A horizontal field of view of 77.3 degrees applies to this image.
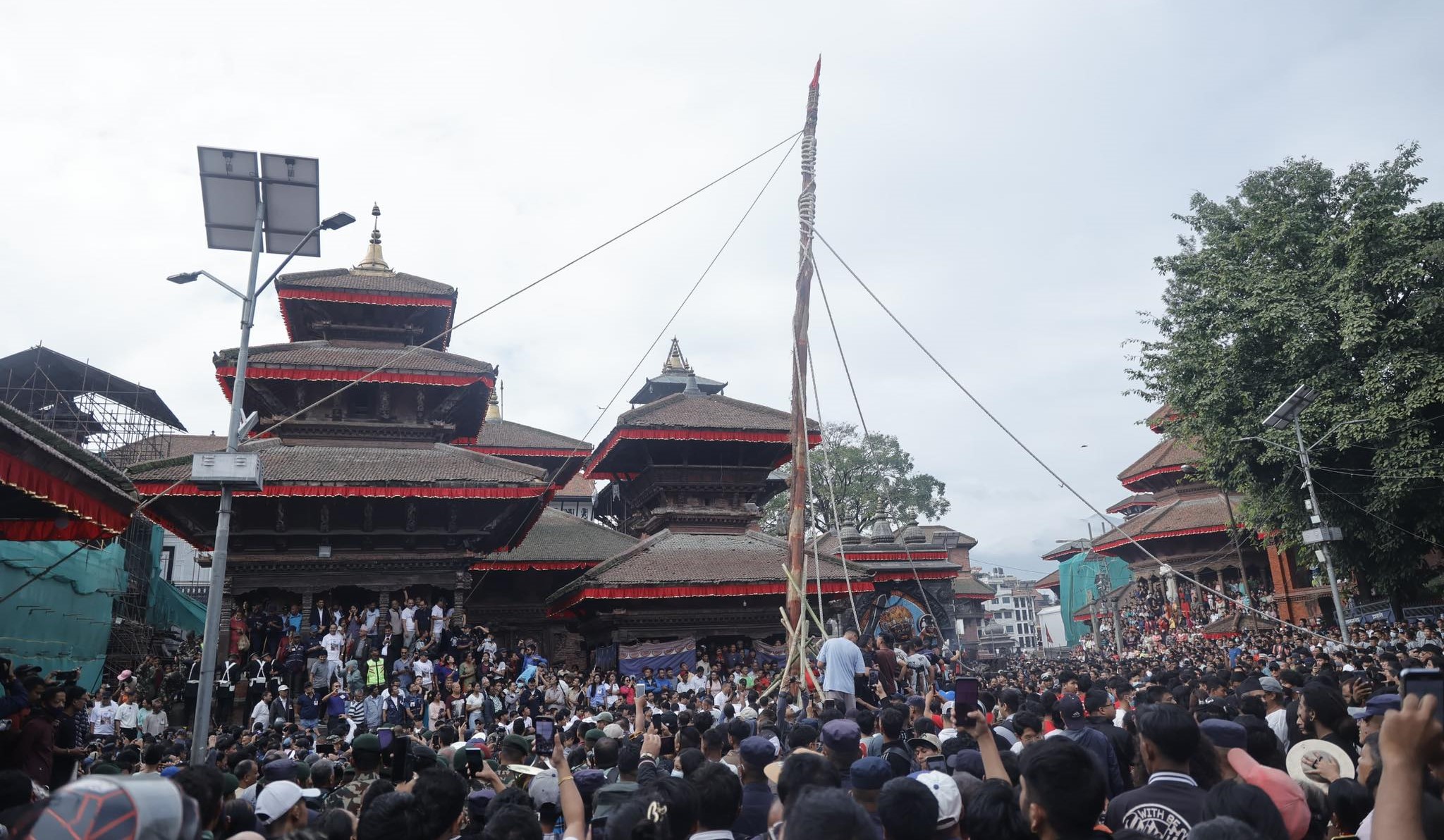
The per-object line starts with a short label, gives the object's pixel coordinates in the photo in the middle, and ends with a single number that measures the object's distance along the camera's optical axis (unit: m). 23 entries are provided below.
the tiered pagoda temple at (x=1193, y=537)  33.44
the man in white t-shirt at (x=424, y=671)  18.00
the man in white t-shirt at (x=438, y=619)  20.45
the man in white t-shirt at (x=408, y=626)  20.33
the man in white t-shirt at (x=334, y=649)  17.94
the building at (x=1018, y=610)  124.31
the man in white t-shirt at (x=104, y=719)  15.30
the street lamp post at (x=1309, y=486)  20.08
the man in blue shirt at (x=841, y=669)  11.08
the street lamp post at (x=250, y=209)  12.24
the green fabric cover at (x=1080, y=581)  50.69
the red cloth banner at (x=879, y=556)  33.21
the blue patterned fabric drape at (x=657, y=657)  23.42
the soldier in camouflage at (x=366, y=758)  6.83
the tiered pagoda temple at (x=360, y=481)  20.80
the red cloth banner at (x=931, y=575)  33.56
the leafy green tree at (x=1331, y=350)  21.66
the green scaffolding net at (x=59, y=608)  21.98
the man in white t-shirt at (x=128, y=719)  15.91
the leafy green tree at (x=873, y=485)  49.91
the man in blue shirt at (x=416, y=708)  16.98
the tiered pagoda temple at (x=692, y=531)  23.36
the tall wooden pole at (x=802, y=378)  11.84
